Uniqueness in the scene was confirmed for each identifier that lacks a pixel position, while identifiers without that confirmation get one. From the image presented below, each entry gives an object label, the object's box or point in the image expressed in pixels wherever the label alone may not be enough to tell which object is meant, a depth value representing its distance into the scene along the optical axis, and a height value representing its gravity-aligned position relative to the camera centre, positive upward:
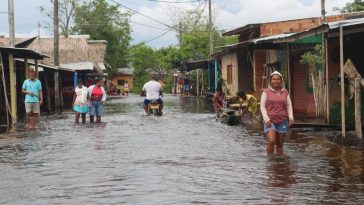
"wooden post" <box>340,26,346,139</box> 11.26 +0.06
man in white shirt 20.72 -0.08
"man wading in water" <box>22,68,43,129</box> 16.55 -0.15
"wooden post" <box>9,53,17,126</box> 18.39 +0.03
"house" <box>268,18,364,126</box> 13.74 +0.39
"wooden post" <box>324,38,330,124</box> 13.80 +0.04
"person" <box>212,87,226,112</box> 20.48 -0.47
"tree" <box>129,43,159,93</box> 81.50 +3.56
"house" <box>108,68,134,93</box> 85.69 +1.72
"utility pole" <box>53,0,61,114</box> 29.33 +1.89
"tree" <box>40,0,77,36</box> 66.19 +8.63
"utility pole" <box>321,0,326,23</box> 23.64 +3.01
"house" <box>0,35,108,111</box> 37.35 +2.36
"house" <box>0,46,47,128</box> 18.09 +0.20
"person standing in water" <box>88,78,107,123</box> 18.59 -0.28
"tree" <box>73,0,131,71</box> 62.56 +7.03
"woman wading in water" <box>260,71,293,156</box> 10.02 -0.43
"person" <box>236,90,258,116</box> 18.31 -0.52
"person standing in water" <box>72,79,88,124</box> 18.48 -0.36
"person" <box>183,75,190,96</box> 51.38 +0.11
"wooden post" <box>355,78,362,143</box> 11.42 -0.68
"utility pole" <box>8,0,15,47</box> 23.33 +2.90
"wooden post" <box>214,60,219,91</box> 35.78 +0.87
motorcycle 21.27 -0.74
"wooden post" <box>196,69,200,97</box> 47.22 +0.41
